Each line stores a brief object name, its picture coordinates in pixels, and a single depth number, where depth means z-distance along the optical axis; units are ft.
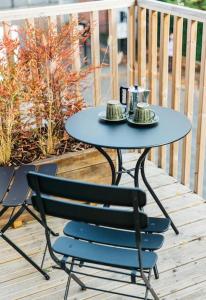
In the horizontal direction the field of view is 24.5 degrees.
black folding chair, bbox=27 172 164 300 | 6.28
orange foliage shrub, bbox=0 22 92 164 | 10.92
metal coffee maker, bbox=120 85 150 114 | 9.57
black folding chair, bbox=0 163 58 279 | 8.79
